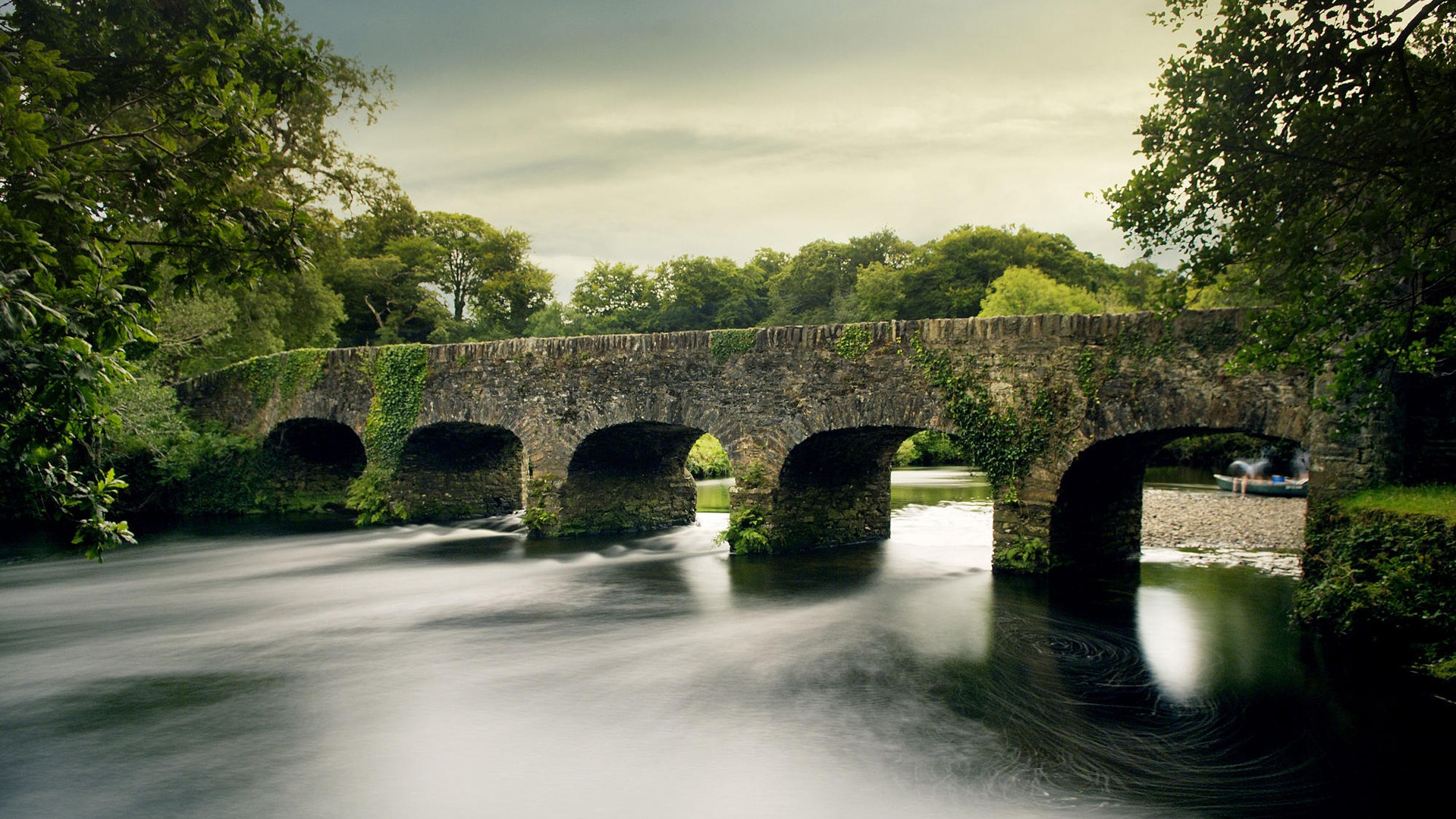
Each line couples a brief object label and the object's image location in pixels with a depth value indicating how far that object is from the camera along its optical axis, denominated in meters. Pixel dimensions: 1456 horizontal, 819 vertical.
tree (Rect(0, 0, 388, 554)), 4.12
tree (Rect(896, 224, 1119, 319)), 47.75
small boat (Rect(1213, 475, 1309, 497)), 24.84
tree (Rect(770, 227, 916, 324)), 55.34
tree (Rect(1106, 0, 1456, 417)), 6.63
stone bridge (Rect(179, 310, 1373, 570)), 10.47
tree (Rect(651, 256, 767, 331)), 55.59
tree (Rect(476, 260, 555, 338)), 48.78
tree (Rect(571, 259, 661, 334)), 57.75
